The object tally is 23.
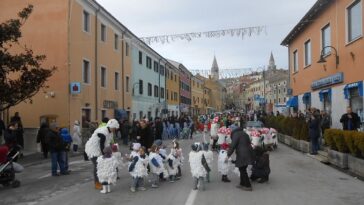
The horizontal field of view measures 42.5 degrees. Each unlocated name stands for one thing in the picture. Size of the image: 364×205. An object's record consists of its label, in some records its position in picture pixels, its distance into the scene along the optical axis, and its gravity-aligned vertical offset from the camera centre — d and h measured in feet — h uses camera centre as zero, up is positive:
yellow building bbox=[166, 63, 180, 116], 194.70 +11.46
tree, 57.98 +5.76
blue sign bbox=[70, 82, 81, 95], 83.71 +5.12
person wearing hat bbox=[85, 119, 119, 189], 36.19 -2.06
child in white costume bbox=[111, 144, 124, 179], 38.63 -3.19
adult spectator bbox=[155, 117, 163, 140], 79.13 -2.23
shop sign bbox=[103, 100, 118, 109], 104.40 +2.60
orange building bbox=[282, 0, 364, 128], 63.10 +9.04
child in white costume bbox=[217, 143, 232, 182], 38.32 -4.24
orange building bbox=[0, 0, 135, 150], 83.75 +11.45
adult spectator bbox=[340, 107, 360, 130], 54.13 -0.78
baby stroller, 38.06 -4.50
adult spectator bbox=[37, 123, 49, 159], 61.16 -2.77
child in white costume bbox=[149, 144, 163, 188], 37.24 -3.85
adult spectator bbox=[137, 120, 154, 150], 46.60 -2.09
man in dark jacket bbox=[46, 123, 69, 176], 44.55 -3.15
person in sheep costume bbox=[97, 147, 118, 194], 34.22 -4.00
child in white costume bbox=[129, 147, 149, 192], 35.14 -4.13
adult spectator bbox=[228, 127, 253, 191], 34.71 -2.90
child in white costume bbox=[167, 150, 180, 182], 39.22 -4.31
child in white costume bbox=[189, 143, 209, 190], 34.91 -3.87
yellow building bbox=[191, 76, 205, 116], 284.41 +12.89
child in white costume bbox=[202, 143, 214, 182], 37.04 -3.15
